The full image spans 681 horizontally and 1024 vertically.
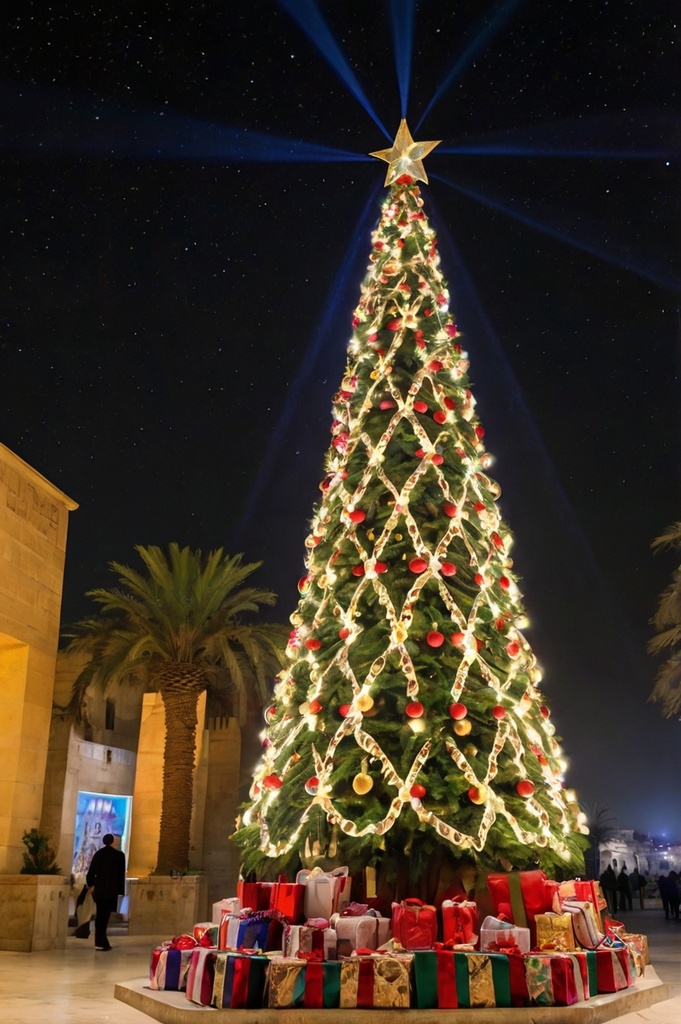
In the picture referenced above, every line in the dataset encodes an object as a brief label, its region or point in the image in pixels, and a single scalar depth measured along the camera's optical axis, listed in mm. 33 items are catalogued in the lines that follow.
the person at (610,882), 21941
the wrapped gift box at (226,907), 7274
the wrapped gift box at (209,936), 6895
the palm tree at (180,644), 16891
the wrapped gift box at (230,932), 6512
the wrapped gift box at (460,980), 5617
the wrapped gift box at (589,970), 6035
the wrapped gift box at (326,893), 6520
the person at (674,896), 19078
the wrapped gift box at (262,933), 6379
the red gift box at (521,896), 6418
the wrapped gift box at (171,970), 6559
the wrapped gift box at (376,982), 5539
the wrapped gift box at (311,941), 5976
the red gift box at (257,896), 6902
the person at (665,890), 19672
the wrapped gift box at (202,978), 5824
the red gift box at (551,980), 5695
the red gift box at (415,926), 6082
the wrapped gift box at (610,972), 6281
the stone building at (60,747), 12789
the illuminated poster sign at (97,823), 21906
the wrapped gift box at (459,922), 6215
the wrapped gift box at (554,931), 6309
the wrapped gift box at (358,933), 6145
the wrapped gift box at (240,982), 5578
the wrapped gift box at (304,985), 5555
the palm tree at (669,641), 17172
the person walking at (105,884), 11320
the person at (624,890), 22766
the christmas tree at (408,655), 6805
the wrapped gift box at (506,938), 6008
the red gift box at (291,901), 6566
